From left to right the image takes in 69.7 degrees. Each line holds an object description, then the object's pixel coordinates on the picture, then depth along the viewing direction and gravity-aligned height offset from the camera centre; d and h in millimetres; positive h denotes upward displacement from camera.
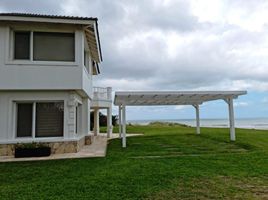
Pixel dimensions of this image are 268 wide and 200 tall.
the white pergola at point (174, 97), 10521 +1219
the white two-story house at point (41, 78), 8720 +1892
